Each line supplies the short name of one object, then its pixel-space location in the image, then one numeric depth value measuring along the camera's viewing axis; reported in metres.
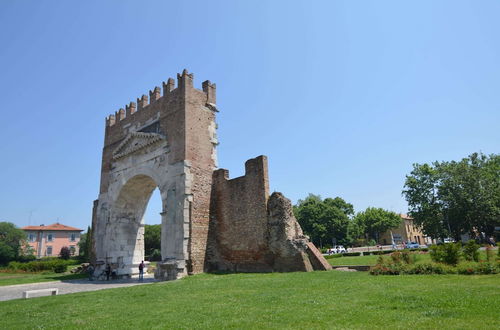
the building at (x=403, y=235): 72.31
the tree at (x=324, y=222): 48.53
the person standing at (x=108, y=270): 17.83
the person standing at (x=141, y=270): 16.64
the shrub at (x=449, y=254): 10.80
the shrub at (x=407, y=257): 11.37
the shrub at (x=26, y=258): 45.19
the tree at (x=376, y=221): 63.47
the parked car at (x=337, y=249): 41.78
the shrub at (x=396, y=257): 11.12
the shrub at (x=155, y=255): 45.50
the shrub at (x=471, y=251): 11.32
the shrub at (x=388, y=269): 10.38
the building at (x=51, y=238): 60.00
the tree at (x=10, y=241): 43.75
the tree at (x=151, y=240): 48.88
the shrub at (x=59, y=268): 23.47
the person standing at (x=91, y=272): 18.31
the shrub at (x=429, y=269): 9.85
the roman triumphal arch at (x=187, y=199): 14.45
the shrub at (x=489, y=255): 10.33
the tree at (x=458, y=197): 33.84
